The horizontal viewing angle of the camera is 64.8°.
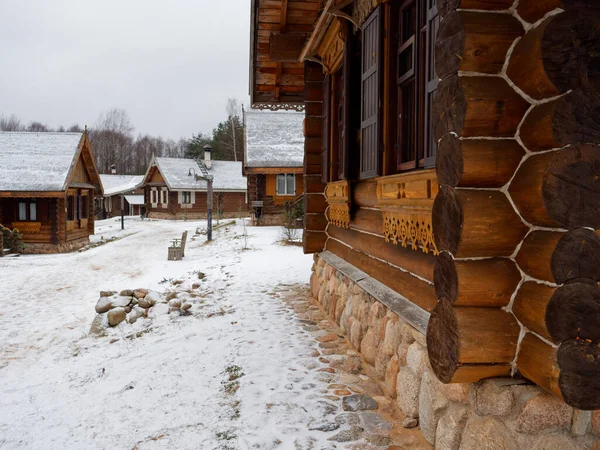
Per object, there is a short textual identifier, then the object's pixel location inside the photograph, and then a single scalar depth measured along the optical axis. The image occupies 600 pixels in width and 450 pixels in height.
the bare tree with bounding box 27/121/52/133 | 74.06
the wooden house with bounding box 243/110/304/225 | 25.45
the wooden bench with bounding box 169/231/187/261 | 15.19
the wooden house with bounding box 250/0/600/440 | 2.02
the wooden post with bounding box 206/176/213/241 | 19.98
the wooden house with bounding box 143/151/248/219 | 37.28
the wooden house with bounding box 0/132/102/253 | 19.88
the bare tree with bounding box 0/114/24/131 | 73.94
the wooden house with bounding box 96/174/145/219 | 43.16
